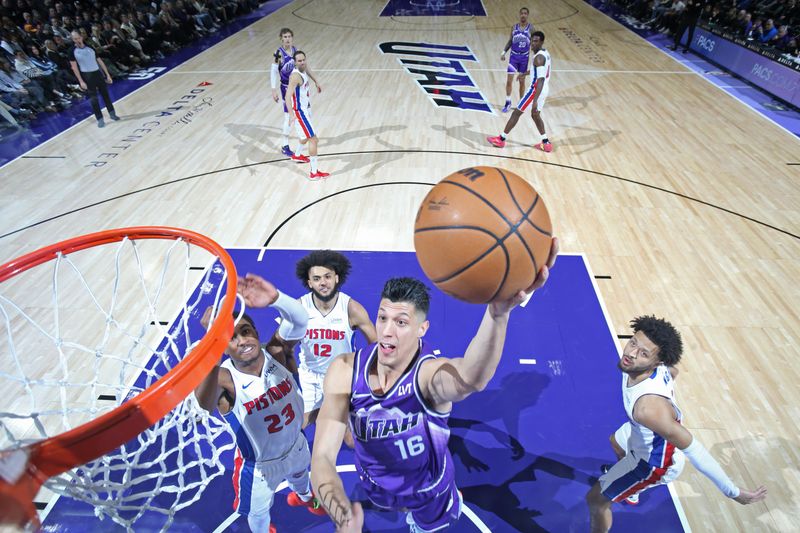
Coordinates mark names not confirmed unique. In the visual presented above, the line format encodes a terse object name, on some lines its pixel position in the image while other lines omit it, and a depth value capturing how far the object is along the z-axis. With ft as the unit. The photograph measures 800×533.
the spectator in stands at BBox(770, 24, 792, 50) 34.01
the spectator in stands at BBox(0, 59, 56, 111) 29.73
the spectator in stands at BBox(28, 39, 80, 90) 32.55
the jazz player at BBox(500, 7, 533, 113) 28.99
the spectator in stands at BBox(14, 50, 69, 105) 31.09
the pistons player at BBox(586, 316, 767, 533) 8.12
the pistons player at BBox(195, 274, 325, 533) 8.40
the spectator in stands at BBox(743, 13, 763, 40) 36.29
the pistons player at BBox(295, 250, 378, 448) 10.64
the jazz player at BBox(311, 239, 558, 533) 6.13
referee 26.99
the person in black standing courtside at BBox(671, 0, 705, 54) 40.55
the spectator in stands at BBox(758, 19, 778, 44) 35.53
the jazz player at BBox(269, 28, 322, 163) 21.78
